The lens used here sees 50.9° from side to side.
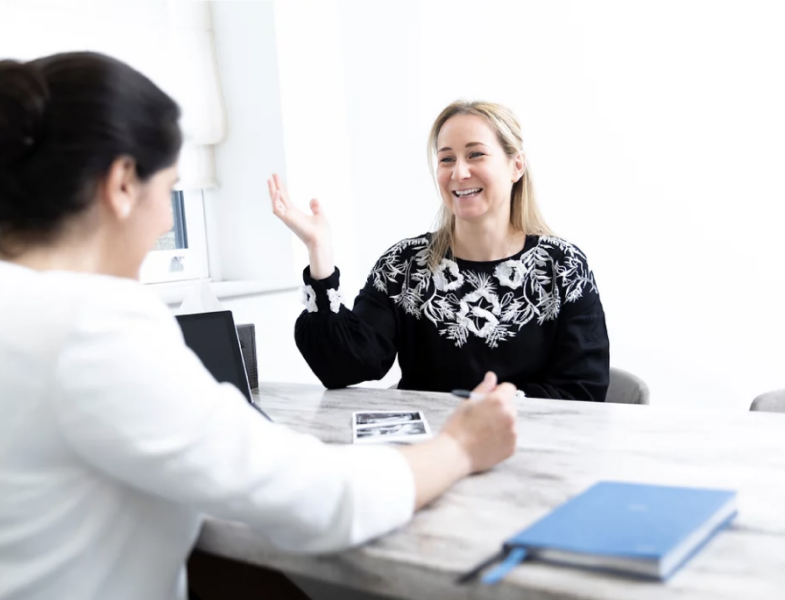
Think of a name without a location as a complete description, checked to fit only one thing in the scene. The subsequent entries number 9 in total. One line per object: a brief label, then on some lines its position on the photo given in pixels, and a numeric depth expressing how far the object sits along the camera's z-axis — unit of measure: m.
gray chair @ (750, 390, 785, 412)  1.89
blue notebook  0.84
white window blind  2.39
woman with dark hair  0.84
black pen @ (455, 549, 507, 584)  0.88
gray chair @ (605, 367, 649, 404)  1.98
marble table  0.85
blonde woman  2.01
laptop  1.82
